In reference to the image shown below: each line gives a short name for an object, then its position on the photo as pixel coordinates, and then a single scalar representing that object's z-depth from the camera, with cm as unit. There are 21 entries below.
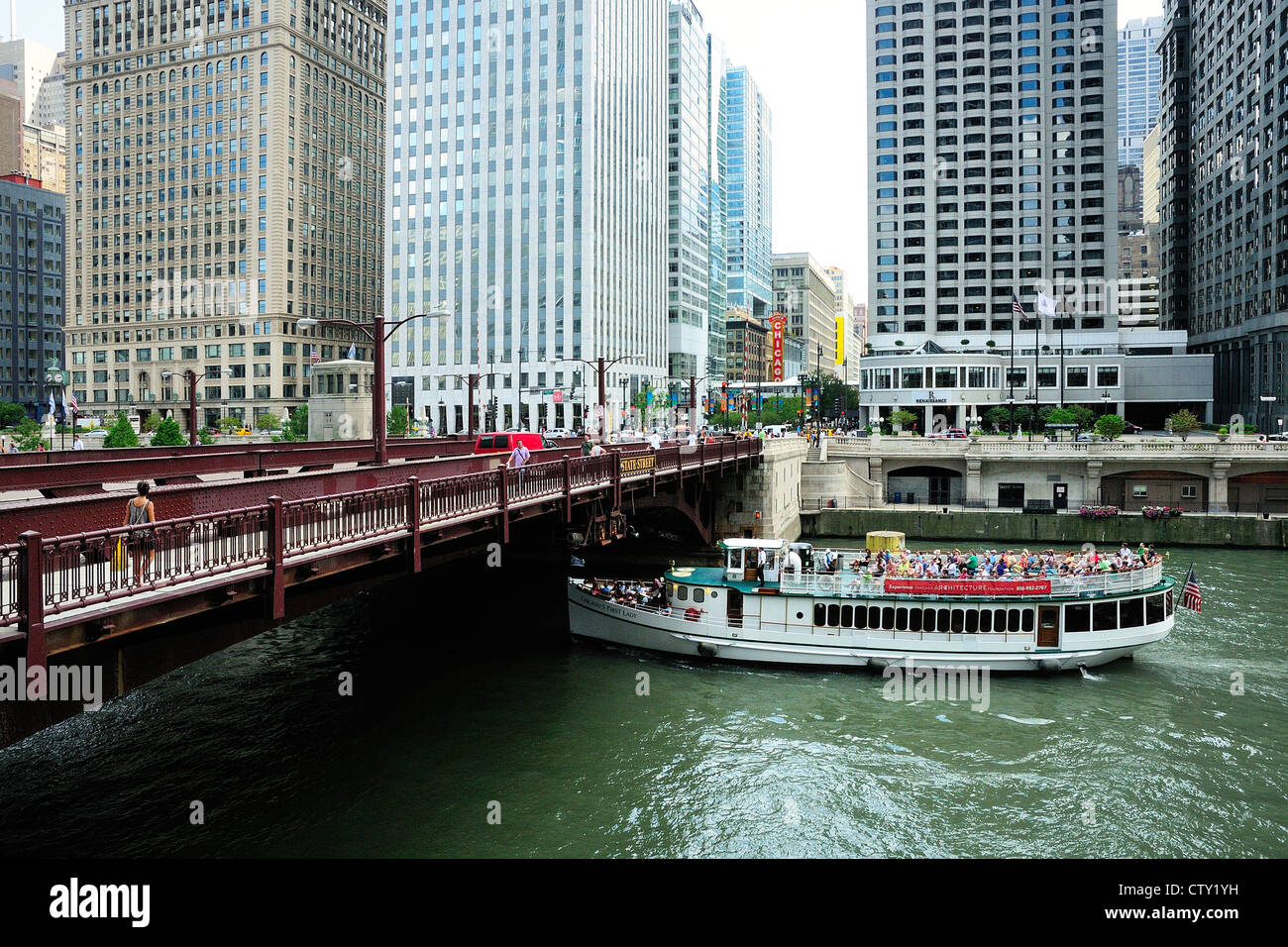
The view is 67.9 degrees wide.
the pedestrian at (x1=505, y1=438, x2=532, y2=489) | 2501
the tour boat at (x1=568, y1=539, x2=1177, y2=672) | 3291
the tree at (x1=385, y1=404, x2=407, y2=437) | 9100
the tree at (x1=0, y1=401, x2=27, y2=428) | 10575
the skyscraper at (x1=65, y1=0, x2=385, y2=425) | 13800
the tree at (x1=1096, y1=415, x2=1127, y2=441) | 8125
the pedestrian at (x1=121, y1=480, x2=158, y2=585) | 1275
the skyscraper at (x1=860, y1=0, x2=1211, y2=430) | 13438
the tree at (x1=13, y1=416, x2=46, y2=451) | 5984
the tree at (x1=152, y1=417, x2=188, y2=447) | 6538
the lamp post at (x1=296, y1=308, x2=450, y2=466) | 2525
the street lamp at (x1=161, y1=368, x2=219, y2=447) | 4738
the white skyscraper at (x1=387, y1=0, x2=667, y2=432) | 12444
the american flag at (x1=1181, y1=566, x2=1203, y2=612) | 3422
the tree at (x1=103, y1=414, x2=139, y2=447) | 6341
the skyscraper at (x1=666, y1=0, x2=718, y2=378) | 16525
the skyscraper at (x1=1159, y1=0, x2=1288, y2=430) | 10012
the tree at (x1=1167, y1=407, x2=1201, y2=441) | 8281
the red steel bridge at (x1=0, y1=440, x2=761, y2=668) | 1160
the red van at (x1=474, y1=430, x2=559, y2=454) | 3772
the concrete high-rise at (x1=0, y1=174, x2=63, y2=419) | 16025
